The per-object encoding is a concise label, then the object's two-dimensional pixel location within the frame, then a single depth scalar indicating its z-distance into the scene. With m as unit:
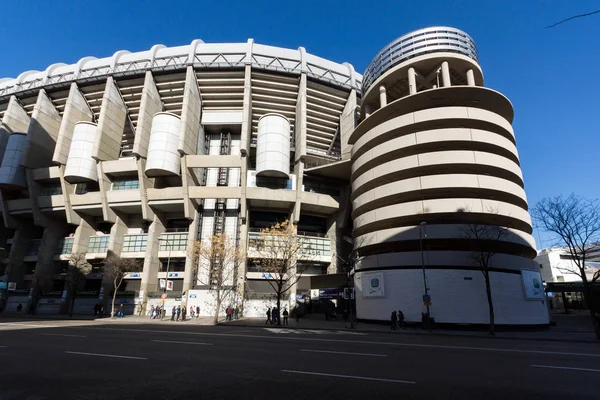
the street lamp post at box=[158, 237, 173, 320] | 36.71
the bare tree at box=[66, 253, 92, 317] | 41.34
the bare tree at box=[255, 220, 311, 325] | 32.59
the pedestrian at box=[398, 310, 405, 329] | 27.53
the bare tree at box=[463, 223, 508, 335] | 26.80
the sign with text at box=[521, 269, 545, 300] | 29.00
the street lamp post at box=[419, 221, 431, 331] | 25.87
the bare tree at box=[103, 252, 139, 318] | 39.50
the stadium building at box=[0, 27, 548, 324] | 29.95
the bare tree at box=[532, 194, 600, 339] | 23.98
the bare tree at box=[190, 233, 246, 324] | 36.78
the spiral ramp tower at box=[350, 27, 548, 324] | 28.41
